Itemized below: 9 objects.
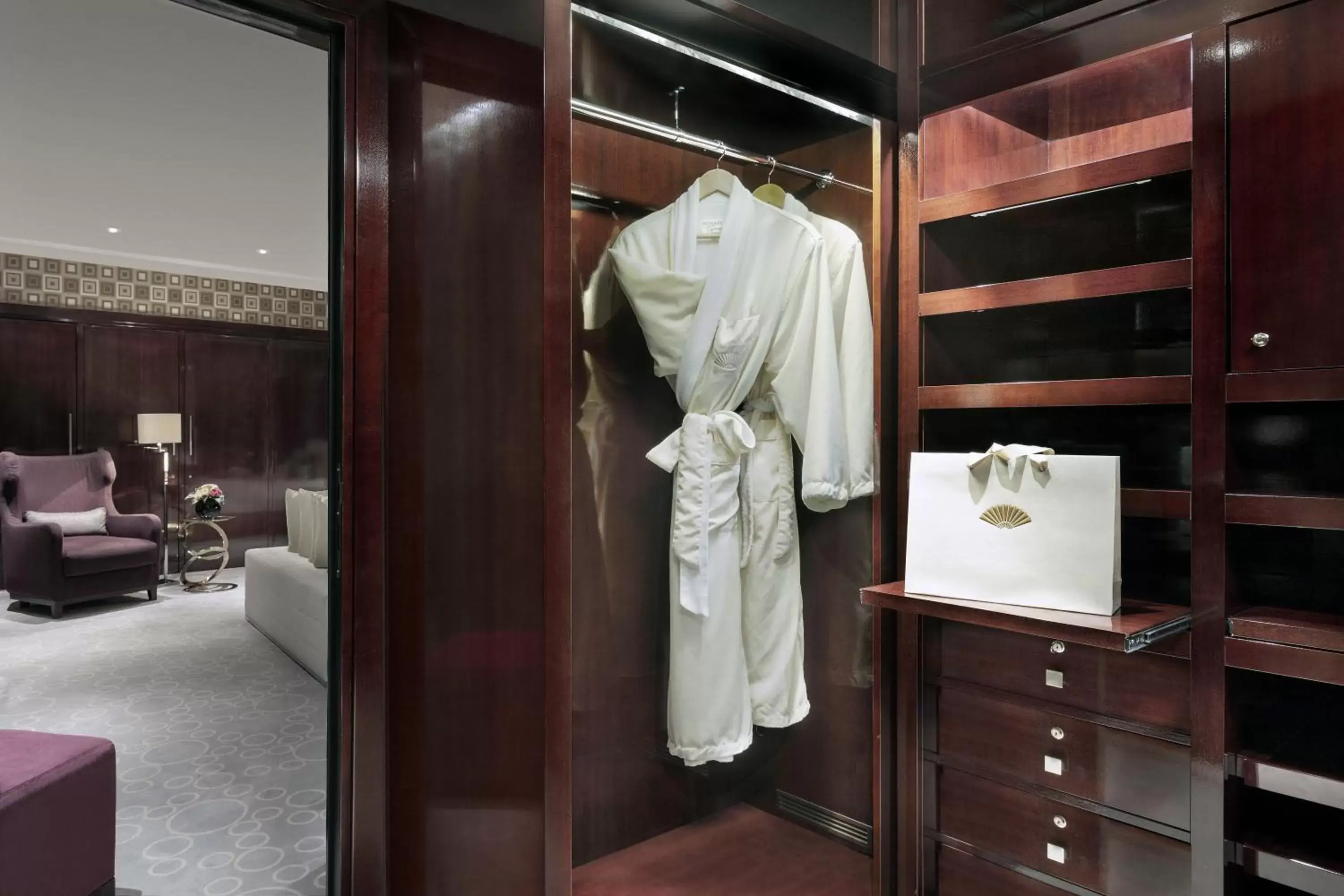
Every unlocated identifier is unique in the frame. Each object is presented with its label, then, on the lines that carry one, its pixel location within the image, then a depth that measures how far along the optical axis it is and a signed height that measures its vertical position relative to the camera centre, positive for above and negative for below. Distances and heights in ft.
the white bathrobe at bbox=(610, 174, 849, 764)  5.73 +0.33
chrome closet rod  5.60 +2.47
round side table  11.34 -1.96
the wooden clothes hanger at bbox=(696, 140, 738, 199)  6.03 +2.13
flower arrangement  12.57 -1.07
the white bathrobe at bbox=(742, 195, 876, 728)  6.01 -0.50
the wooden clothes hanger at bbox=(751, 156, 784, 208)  6.35 +2.15
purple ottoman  4.92 -2.67
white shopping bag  4.46 -0.57
